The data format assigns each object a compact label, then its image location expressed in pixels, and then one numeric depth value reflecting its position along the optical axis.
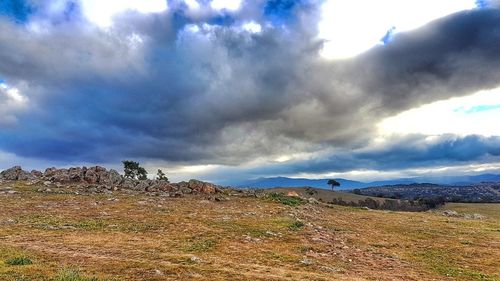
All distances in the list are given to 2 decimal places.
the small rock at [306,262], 24.11
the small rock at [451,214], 73.50
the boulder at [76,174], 69.16
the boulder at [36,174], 73.14
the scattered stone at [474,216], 71.86
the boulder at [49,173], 71.31
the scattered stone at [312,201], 69.62
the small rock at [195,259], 22.55
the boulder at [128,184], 69.45
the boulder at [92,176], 69.75
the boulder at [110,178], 70.76
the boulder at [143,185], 68.56
